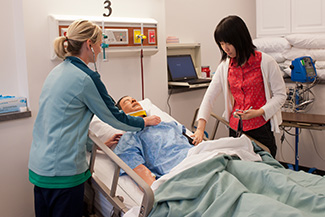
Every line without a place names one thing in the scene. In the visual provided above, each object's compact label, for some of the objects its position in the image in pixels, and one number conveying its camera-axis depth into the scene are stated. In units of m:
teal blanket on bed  1.63
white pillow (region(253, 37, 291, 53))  3.96
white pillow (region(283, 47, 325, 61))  3.72
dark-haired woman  2.51
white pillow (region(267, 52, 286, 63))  4.01
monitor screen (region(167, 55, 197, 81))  3.68
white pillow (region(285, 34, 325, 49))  3.70
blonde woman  1.84
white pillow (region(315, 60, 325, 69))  3.71
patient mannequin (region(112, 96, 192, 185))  2.31
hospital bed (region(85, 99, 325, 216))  1.71
